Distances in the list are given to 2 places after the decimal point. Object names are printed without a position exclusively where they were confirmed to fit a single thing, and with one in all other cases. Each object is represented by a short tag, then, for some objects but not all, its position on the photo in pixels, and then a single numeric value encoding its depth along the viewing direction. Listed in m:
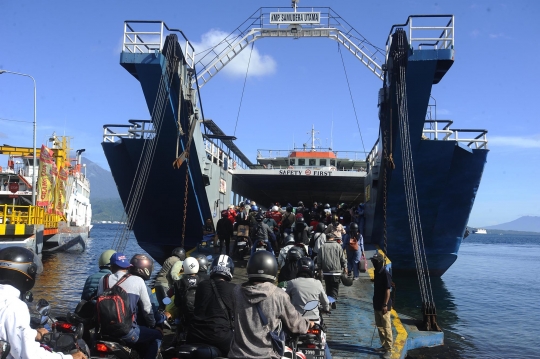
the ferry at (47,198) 21.50
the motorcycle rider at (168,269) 7.44
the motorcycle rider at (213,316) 4.48
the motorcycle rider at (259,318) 3.47
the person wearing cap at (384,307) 7.16
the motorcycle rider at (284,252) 9.76
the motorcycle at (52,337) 3.15
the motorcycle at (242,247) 14.34
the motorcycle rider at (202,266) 7.26
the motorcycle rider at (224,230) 14.08
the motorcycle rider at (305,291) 5.61
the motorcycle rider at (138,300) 4.77
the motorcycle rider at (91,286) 5.53
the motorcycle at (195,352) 4.28
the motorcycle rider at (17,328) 2.73
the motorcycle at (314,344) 5.12
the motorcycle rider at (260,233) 12.14
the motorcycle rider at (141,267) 5.11
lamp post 25.23
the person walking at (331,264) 8.73
